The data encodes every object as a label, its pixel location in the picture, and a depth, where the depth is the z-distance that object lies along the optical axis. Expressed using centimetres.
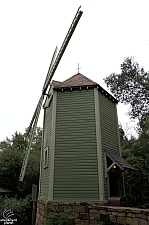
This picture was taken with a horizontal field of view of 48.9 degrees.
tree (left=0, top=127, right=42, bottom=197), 1244
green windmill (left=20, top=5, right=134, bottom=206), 615
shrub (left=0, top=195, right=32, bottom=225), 860
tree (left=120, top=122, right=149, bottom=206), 926
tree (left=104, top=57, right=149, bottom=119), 1063
